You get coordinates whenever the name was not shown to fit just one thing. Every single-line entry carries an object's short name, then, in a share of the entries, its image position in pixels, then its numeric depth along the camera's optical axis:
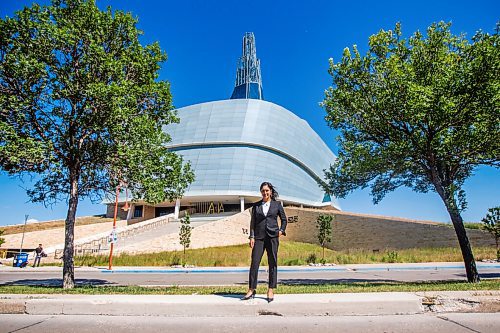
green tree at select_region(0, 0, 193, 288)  8.63
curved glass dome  52.53
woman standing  5.03
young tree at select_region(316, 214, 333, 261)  26.67
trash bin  22.27
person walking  23.14
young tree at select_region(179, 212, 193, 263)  25.50
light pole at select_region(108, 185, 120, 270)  19.93
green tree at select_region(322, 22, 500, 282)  9.11
